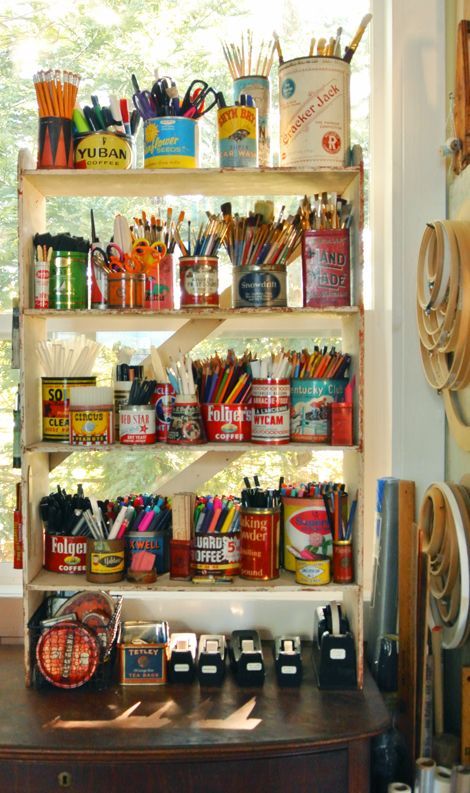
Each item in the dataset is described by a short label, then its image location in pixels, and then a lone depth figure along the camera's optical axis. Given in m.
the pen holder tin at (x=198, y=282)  1.96
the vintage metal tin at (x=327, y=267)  1.93
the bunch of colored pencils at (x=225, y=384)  1.98
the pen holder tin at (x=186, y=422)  1.95
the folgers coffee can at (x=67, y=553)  2.04
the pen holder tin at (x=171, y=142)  1.93
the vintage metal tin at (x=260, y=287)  1.94
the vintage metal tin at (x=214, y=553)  1.99
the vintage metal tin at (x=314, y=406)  1.97
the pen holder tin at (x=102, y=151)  1.95
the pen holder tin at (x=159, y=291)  1.96
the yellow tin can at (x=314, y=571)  1.95
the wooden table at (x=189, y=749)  1.68
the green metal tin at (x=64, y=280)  1.95
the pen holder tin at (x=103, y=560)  1.97
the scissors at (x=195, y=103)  1.95
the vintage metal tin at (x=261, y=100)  1.99
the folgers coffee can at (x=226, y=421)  1.97
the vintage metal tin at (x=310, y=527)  1.98
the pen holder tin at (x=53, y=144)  1.94
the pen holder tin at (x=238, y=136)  1.92
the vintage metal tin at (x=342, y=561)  1.95
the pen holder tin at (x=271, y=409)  1.93
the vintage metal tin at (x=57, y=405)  2.00
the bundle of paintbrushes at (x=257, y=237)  1.98
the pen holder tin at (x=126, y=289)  1.96
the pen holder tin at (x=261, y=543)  1.96
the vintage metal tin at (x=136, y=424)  1.95
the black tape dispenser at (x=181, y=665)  1.97
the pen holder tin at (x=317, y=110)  1.91
